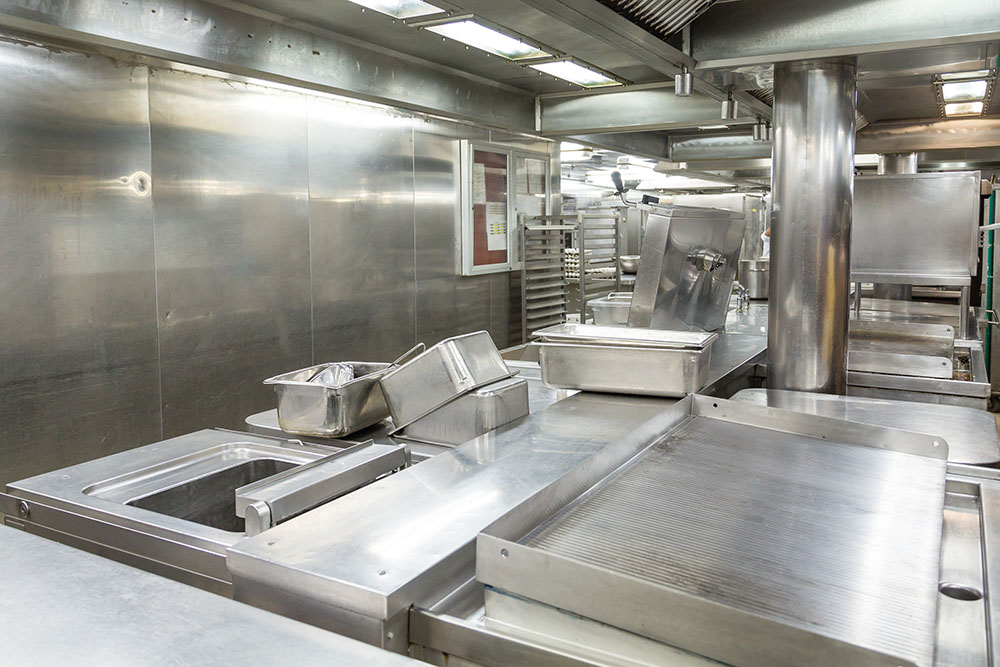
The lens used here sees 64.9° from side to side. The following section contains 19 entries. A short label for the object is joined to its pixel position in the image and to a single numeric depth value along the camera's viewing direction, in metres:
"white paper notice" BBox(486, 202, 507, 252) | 5.93
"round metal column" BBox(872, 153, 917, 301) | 6.64
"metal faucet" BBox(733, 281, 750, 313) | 5.14
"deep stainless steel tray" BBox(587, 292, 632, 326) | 4.14
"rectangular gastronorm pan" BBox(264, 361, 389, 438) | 1.89
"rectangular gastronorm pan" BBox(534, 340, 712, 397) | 2.09
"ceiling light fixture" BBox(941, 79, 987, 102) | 4.45
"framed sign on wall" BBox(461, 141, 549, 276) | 5.60
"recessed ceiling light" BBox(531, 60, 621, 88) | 3.80
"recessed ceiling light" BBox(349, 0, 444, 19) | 2.48
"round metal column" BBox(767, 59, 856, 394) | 2.71
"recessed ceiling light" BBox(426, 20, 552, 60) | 2.90
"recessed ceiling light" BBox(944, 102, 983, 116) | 5.25
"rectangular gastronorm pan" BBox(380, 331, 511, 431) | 1.87
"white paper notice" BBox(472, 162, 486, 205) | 5.69
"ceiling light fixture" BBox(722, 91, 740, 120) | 3.48
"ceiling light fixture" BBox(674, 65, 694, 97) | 2.93
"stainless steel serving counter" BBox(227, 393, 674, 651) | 1.07
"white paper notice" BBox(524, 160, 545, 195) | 6.49
